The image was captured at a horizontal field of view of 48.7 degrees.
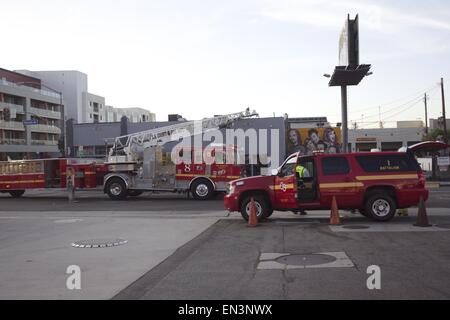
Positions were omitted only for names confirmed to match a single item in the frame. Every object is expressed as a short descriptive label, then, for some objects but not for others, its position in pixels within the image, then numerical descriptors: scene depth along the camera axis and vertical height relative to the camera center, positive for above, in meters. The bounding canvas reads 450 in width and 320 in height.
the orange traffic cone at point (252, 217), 12.88 -1.26
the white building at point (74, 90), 103.62 +17.48
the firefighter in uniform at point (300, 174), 13.39 -0.18
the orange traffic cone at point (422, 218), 12.04 -1.30
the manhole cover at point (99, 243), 10.40 -1.52
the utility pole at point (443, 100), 39.12 +5.28
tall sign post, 23.83 +5.15
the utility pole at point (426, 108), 62.46 +7.34
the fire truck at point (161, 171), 22.20 -0.04
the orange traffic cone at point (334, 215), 12.84 -1.26
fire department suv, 13.07 -0.51
